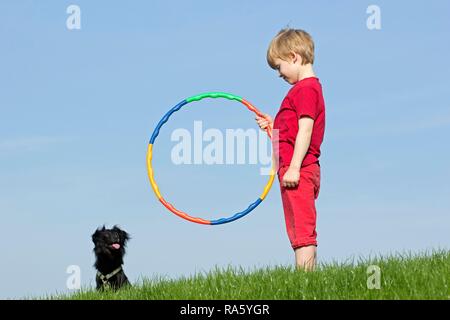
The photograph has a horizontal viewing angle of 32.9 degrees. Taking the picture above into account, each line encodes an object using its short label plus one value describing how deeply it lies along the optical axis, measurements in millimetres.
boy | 7648
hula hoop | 9875
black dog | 10867
